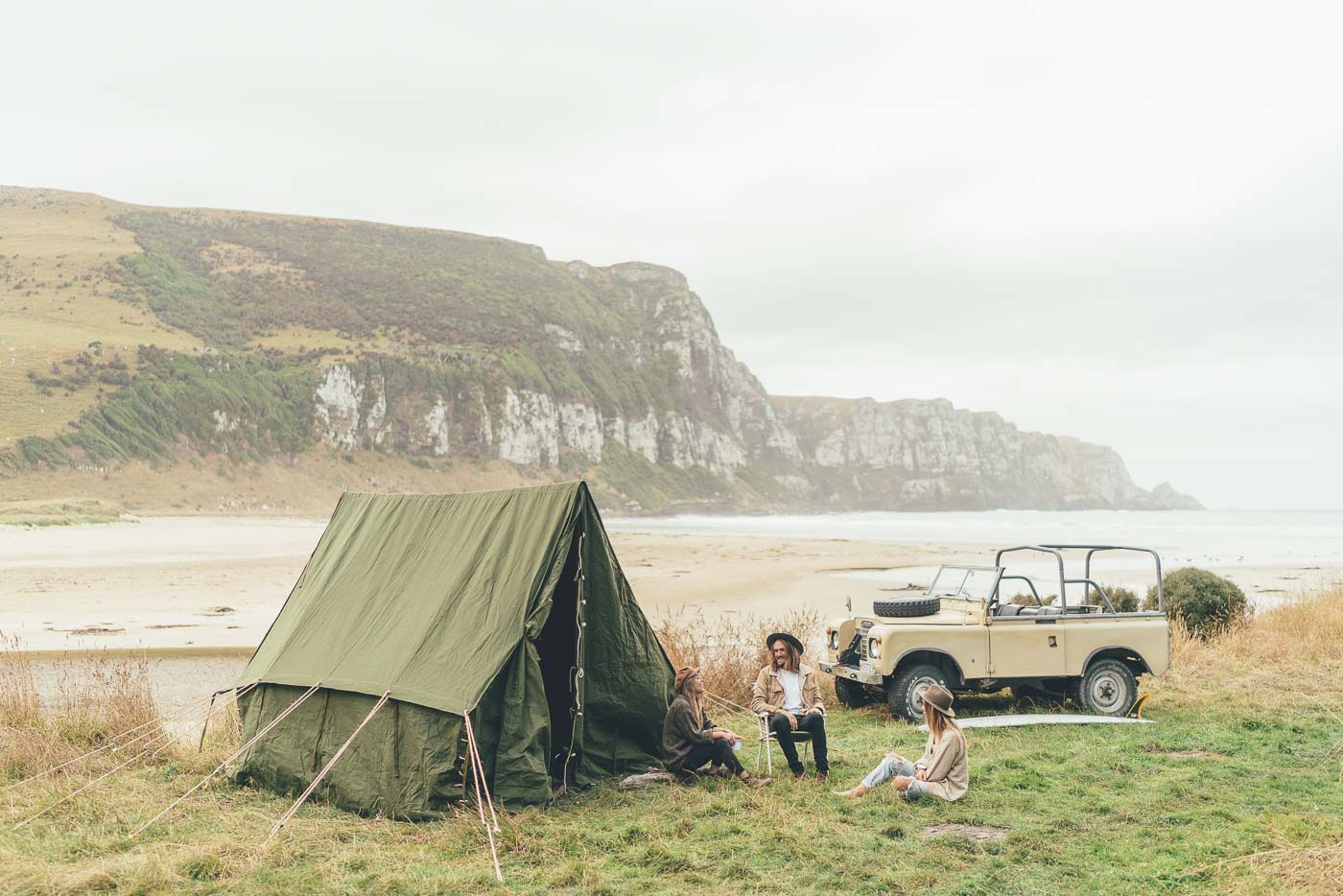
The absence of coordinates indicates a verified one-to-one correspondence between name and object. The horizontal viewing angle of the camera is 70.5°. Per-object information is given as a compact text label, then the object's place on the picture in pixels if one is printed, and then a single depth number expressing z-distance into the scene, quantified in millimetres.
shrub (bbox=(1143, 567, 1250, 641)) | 15906
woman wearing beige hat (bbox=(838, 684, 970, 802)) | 7379
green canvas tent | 7355
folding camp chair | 8203
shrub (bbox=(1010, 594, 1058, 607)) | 14583
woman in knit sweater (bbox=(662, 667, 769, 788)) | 8211
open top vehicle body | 9992
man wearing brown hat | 8156
